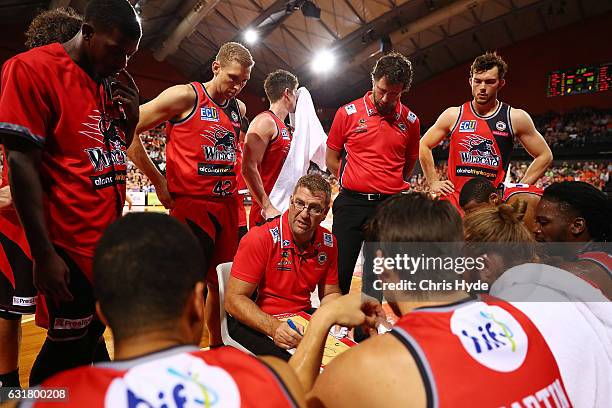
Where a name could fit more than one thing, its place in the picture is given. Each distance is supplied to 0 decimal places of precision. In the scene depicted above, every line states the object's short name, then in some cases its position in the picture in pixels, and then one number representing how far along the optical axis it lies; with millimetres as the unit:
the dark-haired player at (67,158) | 1513
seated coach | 2307
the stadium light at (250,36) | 16016
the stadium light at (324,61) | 17422
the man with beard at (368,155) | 3359
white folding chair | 2431
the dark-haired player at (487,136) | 3443
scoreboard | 15934
